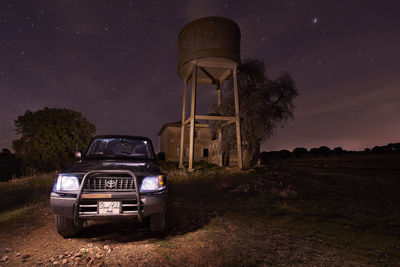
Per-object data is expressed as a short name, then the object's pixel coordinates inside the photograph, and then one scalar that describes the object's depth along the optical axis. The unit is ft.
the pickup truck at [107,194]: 11.71
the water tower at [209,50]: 50.21
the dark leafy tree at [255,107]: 59.06
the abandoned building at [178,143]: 101.55
